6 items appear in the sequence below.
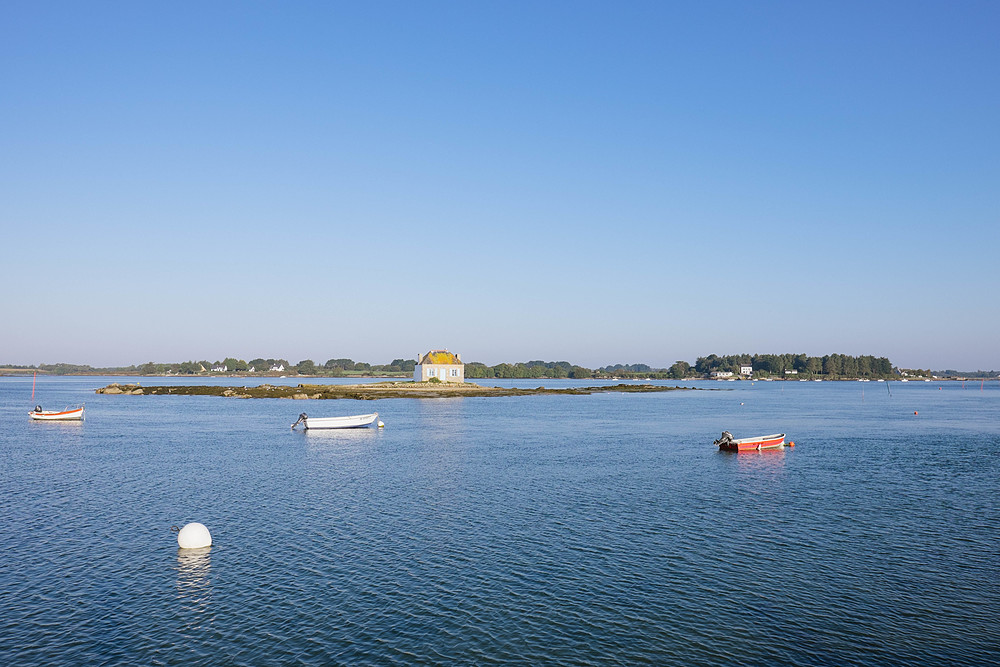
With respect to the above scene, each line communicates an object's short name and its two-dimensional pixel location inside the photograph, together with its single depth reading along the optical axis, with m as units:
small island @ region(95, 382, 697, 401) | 134.25
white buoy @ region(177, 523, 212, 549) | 23.89
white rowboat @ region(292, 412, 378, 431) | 70.19
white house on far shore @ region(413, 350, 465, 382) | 152.38
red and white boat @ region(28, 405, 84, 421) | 80.38
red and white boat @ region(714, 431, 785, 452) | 54.56
